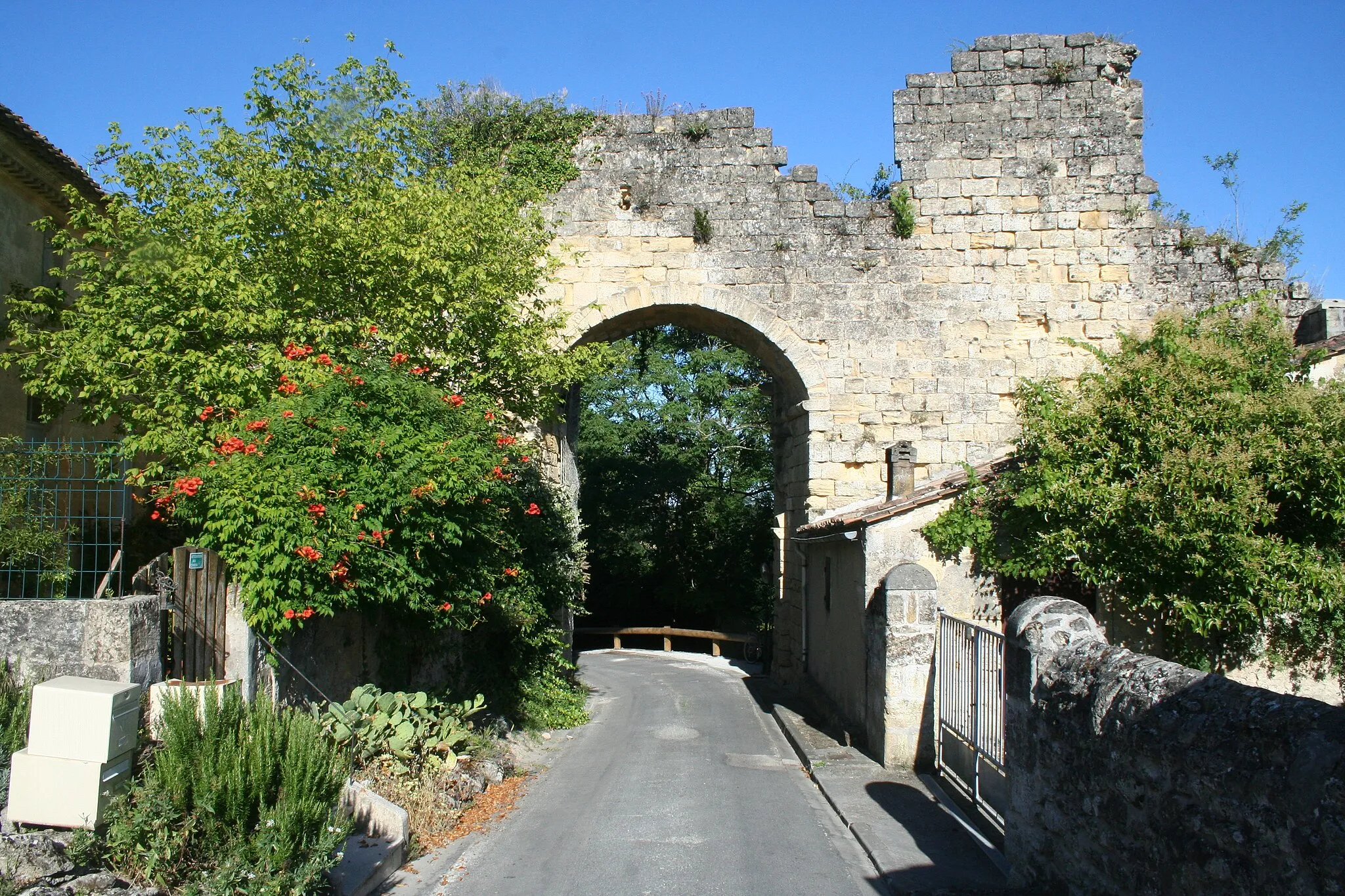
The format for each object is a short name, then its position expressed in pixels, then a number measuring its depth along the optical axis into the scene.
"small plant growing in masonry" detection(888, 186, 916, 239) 13.53
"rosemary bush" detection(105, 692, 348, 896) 4.52
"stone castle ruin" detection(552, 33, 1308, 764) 13.48
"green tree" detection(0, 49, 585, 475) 8.51
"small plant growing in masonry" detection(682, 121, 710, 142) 13.91
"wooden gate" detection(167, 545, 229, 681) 6.14
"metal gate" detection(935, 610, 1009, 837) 6.93
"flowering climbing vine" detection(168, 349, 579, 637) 6.39
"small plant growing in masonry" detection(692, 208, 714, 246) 13.65
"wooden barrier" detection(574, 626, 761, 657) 20.73
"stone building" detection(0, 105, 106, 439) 10.83
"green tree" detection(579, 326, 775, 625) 24.77
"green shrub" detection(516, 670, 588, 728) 11.43
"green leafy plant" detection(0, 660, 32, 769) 4.98
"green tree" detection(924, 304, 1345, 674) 8.27
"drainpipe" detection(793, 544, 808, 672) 14.50
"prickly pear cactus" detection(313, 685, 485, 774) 7.09
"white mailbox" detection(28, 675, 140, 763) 4.54
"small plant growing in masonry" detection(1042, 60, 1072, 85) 13.52
